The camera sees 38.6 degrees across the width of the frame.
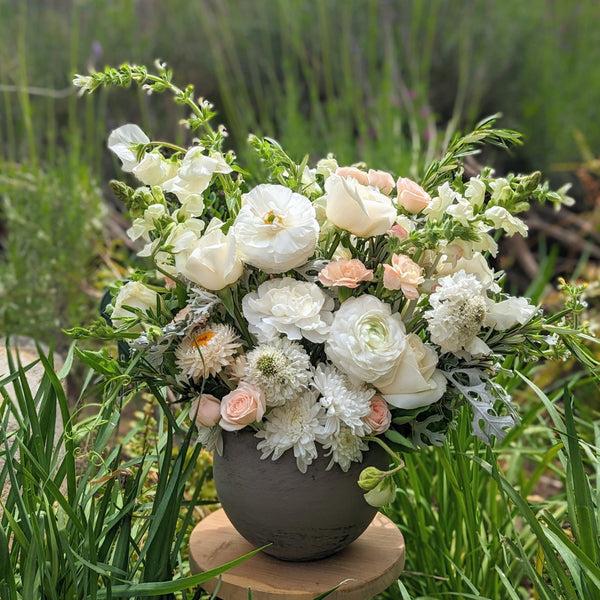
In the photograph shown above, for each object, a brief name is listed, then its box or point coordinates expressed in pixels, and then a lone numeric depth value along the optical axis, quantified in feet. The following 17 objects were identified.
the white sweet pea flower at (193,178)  4.03
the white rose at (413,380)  3.84
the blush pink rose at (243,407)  3.80
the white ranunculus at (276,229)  3.84
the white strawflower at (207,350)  3.89
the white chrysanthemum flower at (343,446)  3.88
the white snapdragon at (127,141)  4.19
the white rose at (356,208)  3.90
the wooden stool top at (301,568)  4.05
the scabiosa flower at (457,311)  3.74
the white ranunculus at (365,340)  3.73
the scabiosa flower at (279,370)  3.82
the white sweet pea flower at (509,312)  3.95
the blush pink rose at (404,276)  3.83
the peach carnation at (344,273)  3.86
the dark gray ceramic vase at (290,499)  3.97
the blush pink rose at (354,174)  4.24
